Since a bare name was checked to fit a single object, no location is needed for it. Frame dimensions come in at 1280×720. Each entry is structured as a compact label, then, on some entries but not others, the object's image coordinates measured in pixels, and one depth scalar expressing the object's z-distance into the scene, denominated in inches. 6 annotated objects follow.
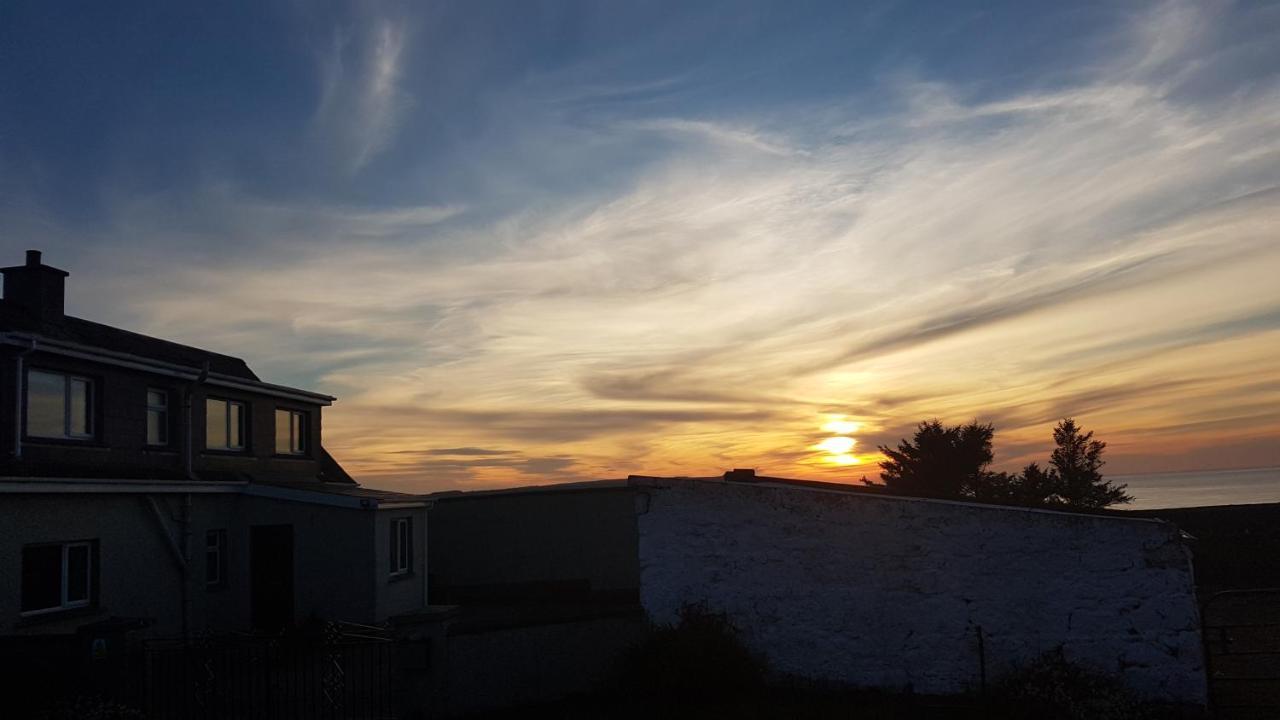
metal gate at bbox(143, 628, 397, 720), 616.1
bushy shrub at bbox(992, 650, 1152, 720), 561.9
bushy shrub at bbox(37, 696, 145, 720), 490.0
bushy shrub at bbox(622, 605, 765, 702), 626.2
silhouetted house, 658.8
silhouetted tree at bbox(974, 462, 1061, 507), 1727.4
